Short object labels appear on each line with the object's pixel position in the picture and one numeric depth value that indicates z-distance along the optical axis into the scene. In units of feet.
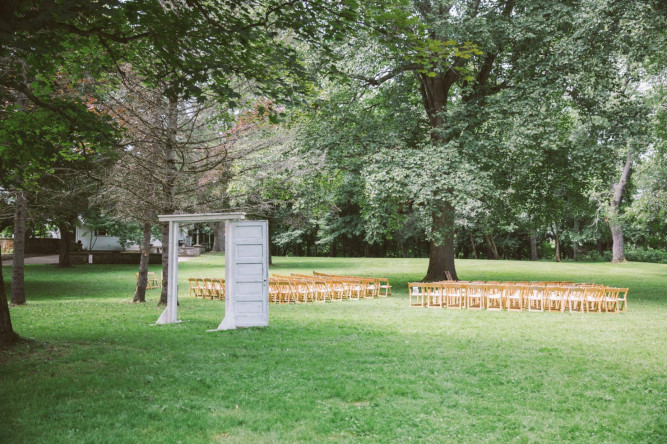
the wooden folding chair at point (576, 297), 51.08
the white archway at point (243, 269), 36.52
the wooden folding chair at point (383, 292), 67.21
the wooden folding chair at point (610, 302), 50.74
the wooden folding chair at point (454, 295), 54.91
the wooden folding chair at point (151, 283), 79.17
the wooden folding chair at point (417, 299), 55.67
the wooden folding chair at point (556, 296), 51.42
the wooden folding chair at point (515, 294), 52.70
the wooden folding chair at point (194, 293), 66.39
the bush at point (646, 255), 165.48
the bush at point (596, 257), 171.53
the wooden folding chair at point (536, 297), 52.06
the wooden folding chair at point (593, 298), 50.85
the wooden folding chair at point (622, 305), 52.08
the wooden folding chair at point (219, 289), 62.34
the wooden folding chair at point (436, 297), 55.87
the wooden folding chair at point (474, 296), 54.29
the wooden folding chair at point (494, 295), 53.57
